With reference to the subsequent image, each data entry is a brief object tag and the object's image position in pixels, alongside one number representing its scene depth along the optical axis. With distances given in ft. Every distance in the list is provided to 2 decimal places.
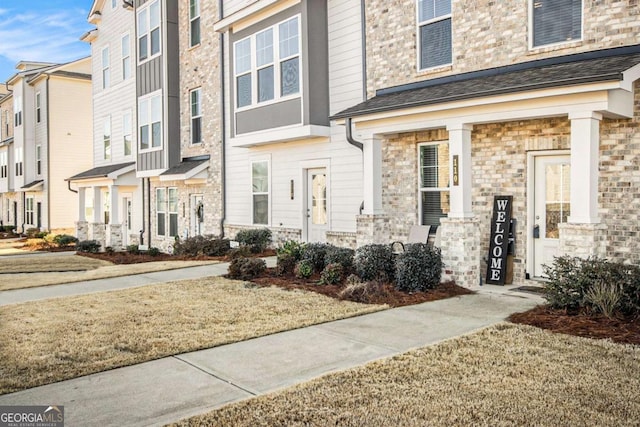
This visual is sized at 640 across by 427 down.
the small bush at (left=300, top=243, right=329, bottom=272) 37.88
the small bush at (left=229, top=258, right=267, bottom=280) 38.11
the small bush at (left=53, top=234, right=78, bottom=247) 80.28
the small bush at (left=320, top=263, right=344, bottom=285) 34.40
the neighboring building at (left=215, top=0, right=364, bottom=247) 44.50
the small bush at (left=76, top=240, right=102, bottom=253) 69.31
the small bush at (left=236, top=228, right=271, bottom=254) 51.47
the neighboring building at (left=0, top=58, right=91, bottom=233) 101.91
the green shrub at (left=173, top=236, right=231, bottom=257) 52.29
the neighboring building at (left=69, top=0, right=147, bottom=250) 76.18
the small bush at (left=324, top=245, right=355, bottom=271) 36.14
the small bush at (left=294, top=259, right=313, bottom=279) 36.96
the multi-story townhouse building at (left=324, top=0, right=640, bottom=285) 27.50
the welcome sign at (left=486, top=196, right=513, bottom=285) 33.40
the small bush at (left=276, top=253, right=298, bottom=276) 38.99
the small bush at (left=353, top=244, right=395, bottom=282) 33.58
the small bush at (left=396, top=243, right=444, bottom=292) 31.50
